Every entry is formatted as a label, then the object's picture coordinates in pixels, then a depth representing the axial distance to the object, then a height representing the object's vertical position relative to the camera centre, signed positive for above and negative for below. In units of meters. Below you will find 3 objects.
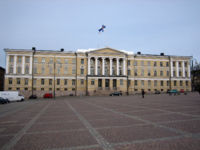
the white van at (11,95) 32.97 -2.94
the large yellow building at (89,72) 56.78 +4.00
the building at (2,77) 68.62 +2.35
